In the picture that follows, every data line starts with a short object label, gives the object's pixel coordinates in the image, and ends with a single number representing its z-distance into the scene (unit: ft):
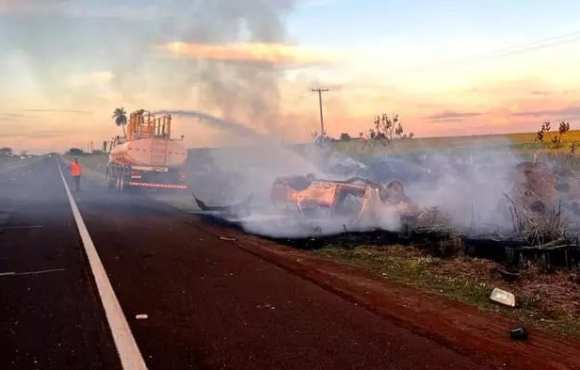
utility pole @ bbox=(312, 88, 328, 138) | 151.11
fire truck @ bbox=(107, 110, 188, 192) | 82.74
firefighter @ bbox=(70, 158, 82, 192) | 91.18
